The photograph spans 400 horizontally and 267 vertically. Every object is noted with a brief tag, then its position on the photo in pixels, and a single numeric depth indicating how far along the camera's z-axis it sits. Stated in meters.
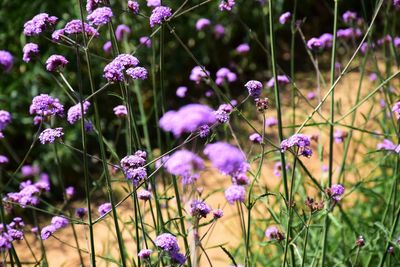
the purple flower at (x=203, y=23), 5.47
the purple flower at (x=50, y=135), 3.14
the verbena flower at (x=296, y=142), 3.02
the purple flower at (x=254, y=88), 3.22
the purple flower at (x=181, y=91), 5.23
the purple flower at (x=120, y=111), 4.03
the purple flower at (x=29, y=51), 3.41
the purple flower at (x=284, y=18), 4.48
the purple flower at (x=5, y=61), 3.82
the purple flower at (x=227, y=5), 3.71
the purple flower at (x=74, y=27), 3.18
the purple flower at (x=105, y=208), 3.72
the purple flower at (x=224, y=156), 2.05
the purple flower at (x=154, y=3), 4.01
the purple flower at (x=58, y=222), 3.51
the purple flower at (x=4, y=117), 3.60
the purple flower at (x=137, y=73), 3.05
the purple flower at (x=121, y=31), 5.15
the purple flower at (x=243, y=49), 5.72
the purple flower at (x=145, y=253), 3.01
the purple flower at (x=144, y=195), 3.37
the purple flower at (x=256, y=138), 3.86
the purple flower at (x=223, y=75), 5.07
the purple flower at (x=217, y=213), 3.34
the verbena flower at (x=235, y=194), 3.26
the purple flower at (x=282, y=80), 4.80
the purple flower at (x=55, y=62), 3.24
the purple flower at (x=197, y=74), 4.77
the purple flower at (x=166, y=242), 2.92
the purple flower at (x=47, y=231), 3.35
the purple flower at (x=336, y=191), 3.37
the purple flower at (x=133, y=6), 3.45
